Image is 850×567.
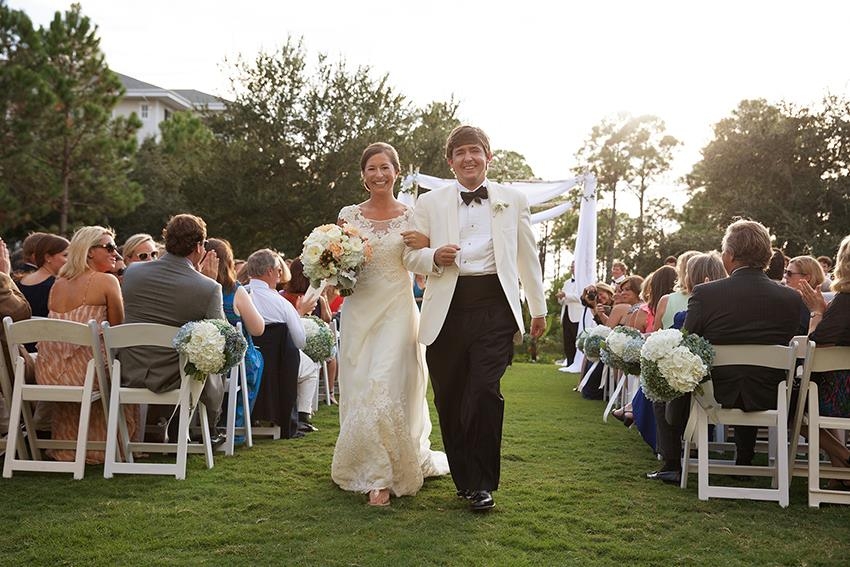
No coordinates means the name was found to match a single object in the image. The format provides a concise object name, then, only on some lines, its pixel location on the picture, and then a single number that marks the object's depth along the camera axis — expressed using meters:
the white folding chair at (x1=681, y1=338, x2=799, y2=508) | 5.55
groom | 5.25
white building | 66.25
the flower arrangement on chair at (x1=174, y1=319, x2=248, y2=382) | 5.86
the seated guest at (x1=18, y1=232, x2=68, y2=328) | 7.34
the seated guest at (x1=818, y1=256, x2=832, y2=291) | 15.17
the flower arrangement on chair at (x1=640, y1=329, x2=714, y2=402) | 5.48
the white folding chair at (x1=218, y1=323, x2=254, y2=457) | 7.23
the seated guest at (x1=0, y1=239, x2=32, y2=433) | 6.34
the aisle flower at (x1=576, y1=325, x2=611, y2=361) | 10.50
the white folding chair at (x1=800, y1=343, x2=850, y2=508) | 5.53
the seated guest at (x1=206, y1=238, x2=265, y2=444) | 7.26
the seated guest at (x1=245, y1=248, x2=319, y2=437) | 8.12
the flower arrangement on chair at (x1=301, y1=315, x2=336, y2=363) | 8.88
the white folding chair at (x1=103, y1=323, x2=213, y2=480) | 5.97
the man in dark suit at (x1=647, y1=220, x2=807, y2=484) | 5.67
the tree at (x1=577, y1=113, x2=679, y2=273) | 44.12
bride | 5.61
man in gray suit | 6.13
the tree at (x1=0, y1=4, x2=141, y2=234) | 26.14
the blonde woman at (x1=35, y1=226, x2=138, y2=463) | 6.29
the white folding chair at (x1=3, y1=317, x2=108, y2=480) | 5.92
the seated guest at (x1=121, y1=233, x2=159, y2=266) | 7.64
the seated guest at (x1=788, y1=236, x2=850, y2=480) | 5.71
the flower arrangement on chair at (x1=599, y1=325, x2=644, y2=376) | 7.20
